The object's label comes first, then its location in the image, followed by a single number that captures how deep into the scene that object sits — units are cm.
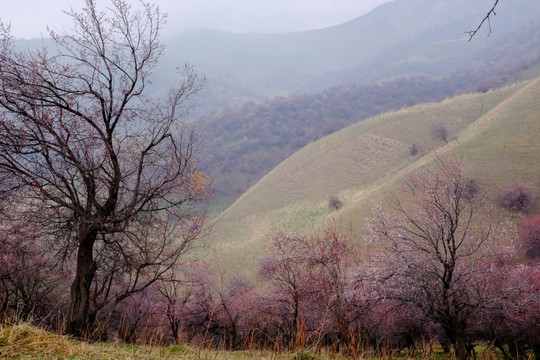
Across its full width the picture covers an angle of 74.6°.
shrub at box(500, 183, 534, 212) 3381
